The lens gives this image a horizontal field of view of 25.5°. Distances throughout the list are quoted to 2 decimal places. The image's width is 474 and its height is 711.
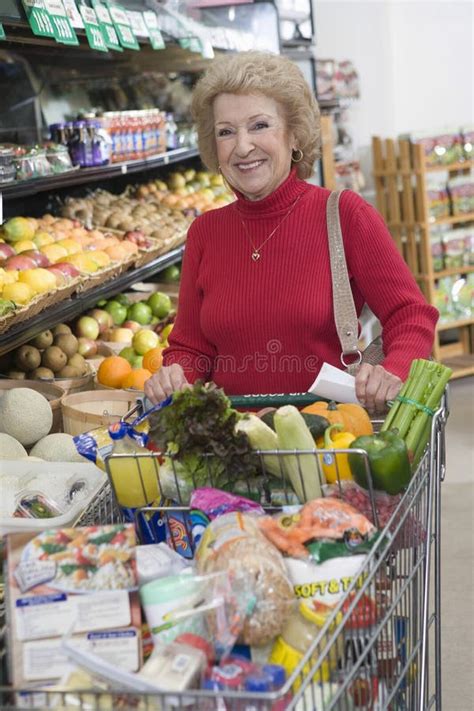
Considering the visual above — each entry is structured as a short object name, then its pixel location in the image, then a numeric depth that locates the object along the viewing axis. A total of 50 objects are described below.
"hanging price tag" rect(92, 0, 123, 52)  3.87
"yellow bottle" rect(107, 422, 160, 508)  1.84
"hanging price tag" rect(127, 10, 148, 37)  4.21
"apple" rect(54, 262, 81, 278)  3.75
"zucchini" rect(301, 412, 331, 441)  1.88
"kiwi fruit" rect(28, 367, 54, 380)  3.94
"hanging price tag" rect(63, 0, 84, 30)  3.58
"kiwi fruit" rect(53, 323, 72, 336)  4.27
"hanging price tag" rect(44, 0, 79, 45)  3.38
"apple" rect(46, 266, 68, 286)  3.65
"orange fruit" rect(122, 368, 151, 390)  3.69
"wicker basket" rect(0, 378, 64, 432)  3.50
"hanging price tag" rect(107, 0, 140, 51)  4.01
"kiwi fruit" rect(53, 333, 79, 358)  4.15
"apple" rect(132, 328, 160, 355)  4.38
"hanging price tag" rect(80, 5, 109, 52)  3.70
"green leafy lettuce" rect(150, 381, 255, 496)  1.73
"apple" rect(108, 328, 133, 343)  4.65
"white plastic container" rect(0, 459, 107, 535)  2.16
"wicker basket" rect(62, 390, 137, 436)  3.31
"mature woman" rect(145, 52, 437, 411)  2.60
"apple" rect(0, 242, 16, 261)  3.85
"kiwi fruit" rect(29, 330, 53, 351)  4.12
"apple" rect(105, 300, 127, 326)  4.97
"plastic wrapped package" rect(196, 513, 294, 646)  1.44
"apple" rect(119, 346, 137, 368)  4.33
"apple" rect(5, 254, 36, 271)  3.72
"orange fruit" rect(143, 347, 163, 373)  3.97
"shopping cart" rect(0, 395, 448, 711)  1.28
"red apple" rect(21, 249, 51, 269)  3.87
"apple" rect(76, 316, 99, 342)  4.54
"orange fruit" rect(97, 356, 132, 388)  3.76
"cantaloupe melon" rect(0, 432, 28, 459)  2.95
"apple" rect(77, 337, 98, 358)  4.34
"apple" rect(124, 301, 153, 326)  5.00
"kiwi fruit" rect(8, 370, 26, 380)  3.94
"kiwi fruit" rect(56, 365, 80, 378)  4.02
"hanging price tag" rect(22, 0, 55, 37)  3.20
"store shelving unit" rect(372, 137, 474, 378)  7.21
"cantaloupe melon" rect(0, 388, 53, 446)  3.21
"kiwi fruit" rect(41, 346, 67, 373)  4.05
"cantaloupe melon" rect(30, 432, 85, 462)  3.04
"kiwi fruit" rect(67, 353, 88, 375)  4.09
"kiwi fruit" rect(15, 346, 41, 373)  3.99
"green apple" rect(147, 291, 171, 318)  5.13
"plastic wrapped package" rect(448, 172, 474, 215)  7.41
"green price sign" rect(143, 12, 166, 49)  4.37
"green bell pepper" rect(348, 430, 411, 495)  1.70
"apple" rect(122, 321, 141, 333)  4.80
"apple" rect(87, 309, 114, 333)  4.71
